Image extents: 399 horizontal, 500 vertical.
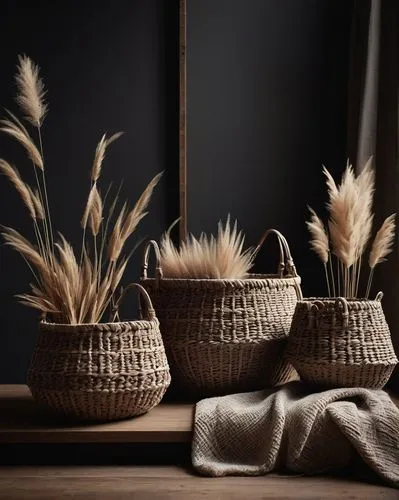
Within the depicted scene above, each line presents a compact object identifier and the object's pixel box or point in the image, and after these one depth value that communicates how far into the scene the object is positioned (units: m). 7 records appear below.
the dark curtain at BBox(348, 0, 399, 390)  2.31
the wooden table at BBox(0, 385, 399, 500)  1.57
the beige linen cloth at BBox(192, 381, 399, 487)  1.68
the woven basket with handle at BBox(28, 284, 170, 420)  1.76
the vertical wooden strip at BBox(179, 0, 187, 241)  2.63
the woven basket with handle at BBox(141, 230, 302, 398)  2.01
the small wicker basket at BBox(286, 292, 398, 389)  1.90
